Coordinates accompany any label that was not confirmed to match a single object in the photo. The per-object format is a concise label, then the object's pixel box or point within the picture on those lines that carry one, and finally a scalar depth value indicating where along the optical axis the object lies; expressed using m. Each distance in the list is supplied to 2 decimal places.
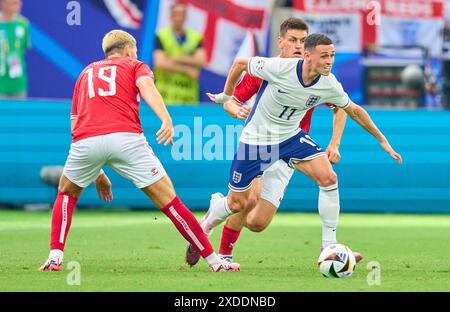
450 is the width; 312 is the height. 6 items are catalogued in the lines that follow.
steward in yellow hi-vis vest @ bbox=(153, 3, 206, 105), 21.53
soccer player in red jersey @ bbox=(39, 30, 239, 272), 9.91
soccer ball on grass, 9.68
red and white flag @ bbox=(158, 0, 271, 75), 22.09
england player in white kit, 10.48
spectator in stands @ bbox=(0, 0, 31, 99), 20.94
